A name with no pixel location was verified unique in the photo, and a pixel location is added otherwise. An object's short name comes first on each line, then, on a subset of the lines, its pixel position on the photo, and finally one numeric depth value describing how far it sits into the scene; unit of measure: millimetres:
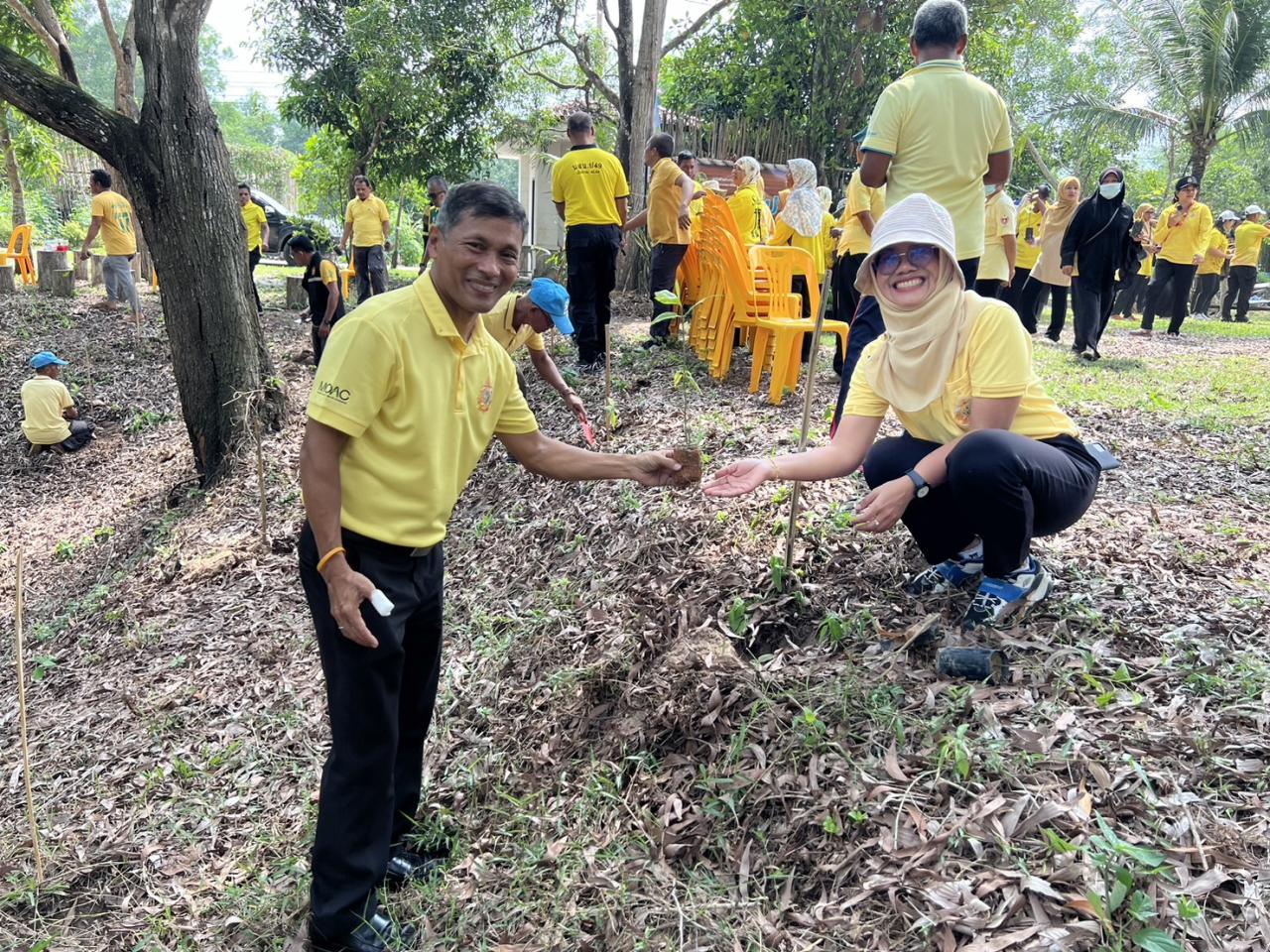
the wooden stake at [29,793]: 2935
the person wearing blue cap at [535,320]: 4941
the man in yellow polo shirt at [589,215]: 6934
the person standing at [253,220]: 12375
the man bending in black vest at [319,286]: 8367
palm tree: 17547
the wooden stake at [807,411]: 3193
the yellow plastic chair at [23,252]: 14730
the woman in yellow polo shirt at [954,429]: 2717
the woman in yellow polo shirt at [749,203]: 7938
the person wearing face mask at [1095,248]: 8625
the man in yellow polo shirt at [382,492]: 2096
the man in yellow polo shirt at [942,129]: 4008
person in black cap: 11316
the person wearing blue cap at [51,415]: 8055
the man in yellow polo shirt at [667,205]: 7445
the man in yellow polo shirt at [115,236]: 10867
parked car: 20364
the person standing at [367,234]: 11258
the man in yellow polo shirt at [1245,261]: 13930
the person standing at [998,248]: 6738
